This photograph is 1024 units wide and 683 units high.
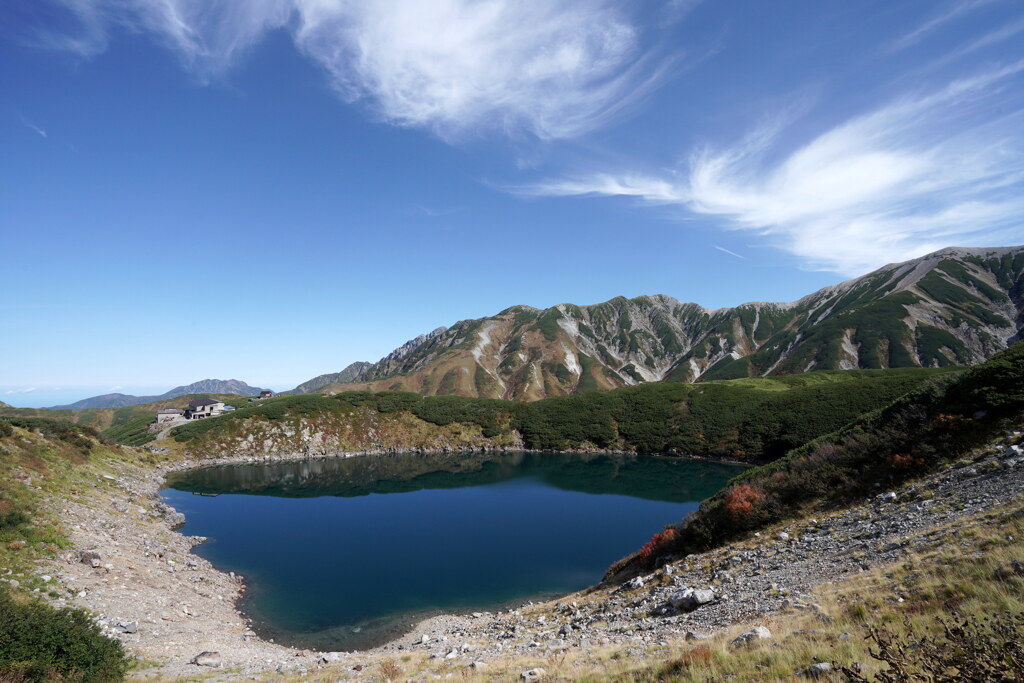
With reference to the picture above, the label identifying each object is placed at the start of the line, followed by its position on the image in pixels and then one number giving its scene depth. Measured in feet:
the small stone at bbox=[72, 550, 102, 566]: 82.99
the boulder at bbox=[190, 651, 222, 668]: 57.06
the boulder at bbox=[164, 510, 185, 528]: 149.79
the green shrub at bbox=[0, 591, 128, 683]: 35.09
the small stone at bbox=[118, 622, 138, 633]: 64.99
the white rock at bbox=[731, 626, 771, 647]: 34.02
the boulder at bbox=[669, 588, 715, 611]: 54.75
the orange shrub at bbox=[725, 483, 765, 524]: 82.89
